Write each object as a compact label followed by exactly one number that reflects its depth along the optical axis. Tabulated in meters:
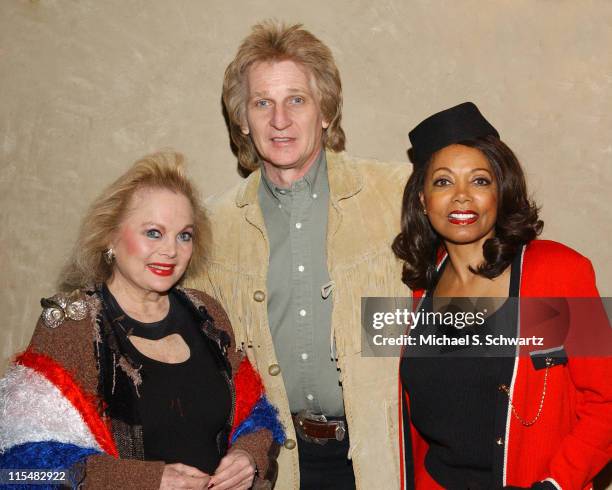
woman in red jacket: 2.19
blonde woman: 2.10
